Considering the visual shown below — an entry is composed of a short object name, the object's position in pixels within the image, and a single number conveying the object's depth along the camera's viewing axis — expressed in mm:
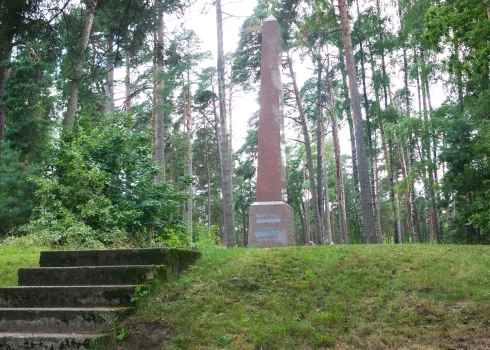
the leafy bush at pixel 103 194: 8117
